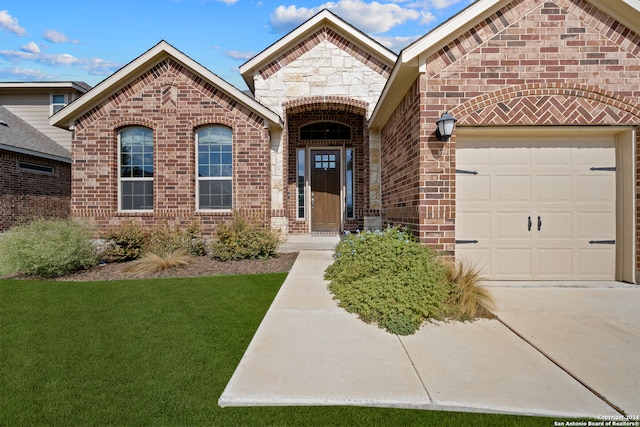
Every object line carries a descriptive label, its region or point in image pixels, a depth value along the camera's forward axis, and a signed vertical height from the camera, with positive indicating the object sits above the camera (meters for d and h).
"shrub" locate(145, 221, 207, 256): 7.60 -0.71
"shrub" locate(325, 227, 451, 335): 3.73 -0.95
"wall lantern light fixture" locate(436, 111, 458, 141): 4.89 +1.34
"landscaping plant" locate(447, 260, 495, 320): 3.89 -1.09
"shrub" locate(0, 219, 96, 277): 6.23 -0.78
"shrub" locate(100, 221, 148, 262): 7.36 -0.79
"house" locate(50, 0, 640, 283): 5.14 +1.26
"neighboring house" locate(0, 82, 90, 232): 11.85 +2.30
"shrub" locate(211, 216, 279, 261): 7.40 -0.74
